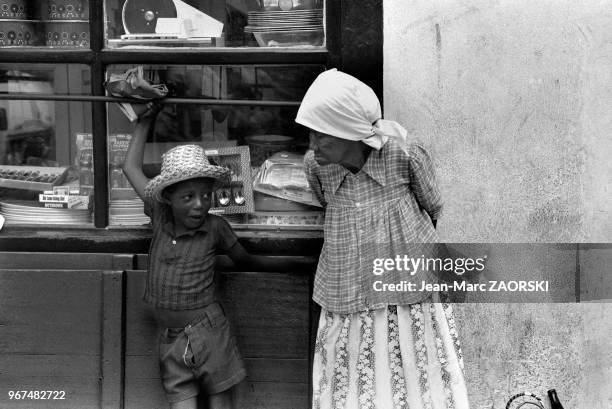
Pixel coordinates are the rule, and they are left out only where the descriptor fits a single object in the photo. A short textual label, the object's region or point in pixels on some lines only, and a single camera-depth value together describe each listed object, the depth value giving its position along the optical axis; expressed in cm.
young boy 390
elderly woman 373
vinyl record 457
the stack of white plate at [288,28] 450
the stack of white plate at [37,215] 471
